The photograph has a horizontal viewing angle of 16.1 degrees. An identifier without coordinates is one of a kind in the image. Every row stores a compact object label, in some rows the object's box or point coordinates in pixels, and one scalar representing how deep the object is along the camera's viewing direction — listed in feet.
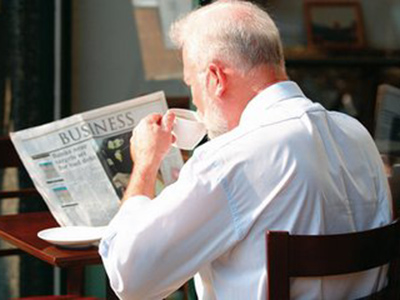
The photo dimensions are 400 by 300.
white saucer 13.59
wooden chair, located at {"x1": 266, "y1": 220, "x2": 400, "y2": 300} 10.11
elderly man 10.52
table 13.27
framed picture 18.40
